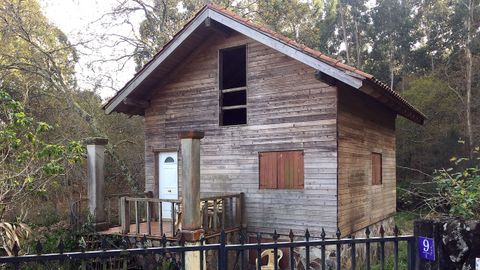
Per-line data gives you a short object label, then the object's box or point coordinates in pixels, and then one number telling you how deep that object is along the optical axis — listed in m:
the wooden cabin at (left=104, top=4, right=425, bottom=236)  9.20
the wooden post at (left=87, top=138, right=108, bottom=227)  10.37
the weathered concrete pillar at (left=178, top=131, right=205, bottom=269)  8.17
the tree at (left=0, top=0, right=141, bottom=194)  15.18
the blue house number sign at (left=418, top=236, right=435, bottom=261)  3.19
